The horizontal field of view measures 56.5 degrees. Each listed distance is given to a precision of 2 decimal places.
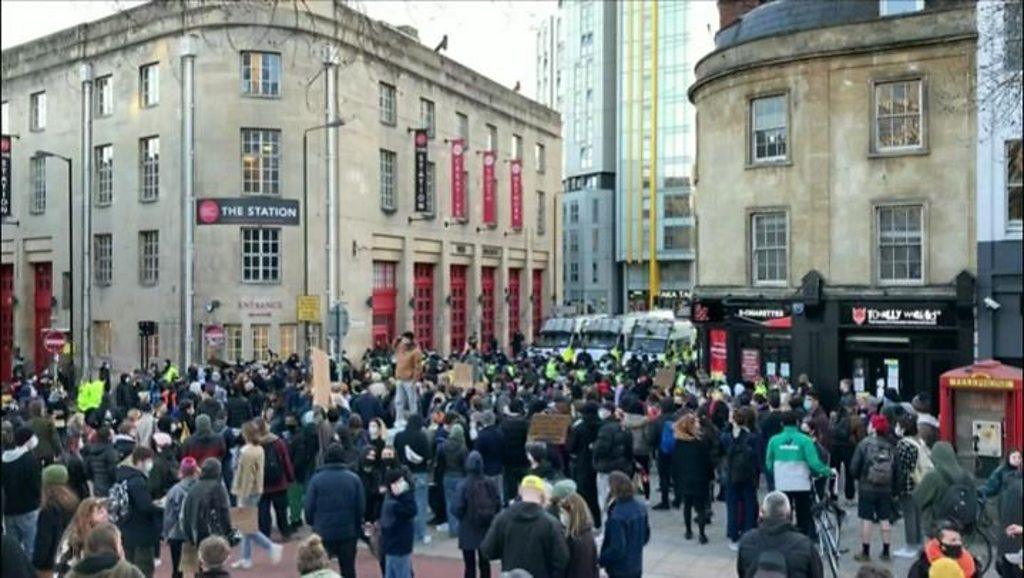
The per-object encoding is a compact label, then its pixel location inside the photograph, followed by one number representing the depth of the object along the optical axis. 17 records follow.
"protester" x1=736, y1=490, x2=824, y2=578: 6.87
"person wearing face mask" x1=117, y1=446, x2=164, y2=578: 9.04
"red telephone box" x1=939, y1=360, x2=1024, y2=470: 12.59
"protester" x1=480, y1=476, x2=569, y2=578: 7.57
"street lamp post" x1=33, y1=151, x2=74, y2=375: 35.22
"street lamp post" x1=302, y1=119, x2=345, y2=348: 34.06
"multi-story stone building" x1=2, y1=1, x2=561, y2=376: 33.06
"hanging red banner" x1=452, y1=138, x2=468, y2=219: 42.47
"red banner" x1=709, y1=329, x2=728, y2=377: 25.97
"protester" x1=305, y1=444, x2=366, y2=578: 9.43
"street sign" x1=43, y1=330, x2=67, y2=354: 23.42
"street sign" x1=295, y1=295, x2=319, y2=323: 26.80
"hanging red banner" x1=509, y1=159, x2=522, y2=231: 48.81
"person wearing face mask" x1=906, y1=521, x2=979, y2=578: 6.64
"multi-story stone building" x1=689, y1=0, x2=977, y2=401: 21.80
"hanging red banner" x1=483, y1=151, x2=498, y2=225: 45.81
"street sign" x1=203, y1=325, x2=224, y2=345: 31.45
